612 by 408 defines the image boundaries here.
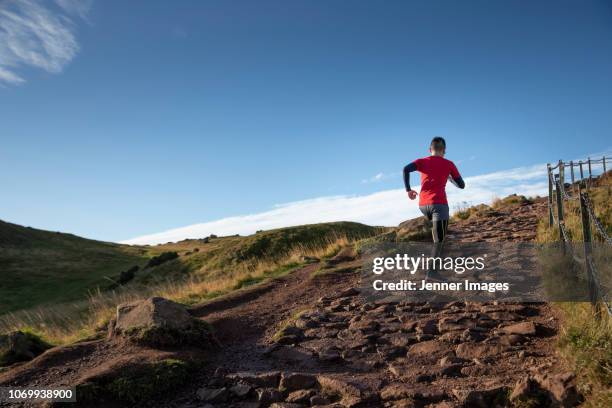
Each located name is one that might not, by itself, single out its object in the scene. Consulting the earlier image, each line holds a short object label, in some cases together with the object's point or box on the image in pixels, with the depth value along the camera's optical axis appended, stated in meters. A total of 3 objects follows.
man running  8.73
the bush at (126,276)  34.19
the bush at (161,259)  38.04
